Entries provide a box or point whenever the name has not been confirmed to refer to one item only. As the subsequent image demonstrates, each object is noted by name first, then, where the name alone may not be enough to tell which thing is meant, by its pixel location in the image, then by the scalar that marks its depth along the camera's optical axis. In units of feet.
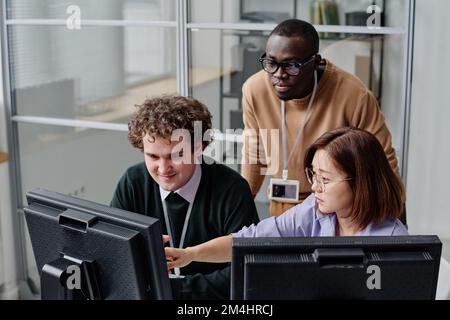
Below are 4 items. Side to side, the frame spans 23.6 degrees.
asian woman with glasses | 8.27
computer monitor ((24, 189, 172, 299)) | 7.13
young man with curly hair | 8.65
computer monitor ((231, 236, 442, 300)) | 6.93
